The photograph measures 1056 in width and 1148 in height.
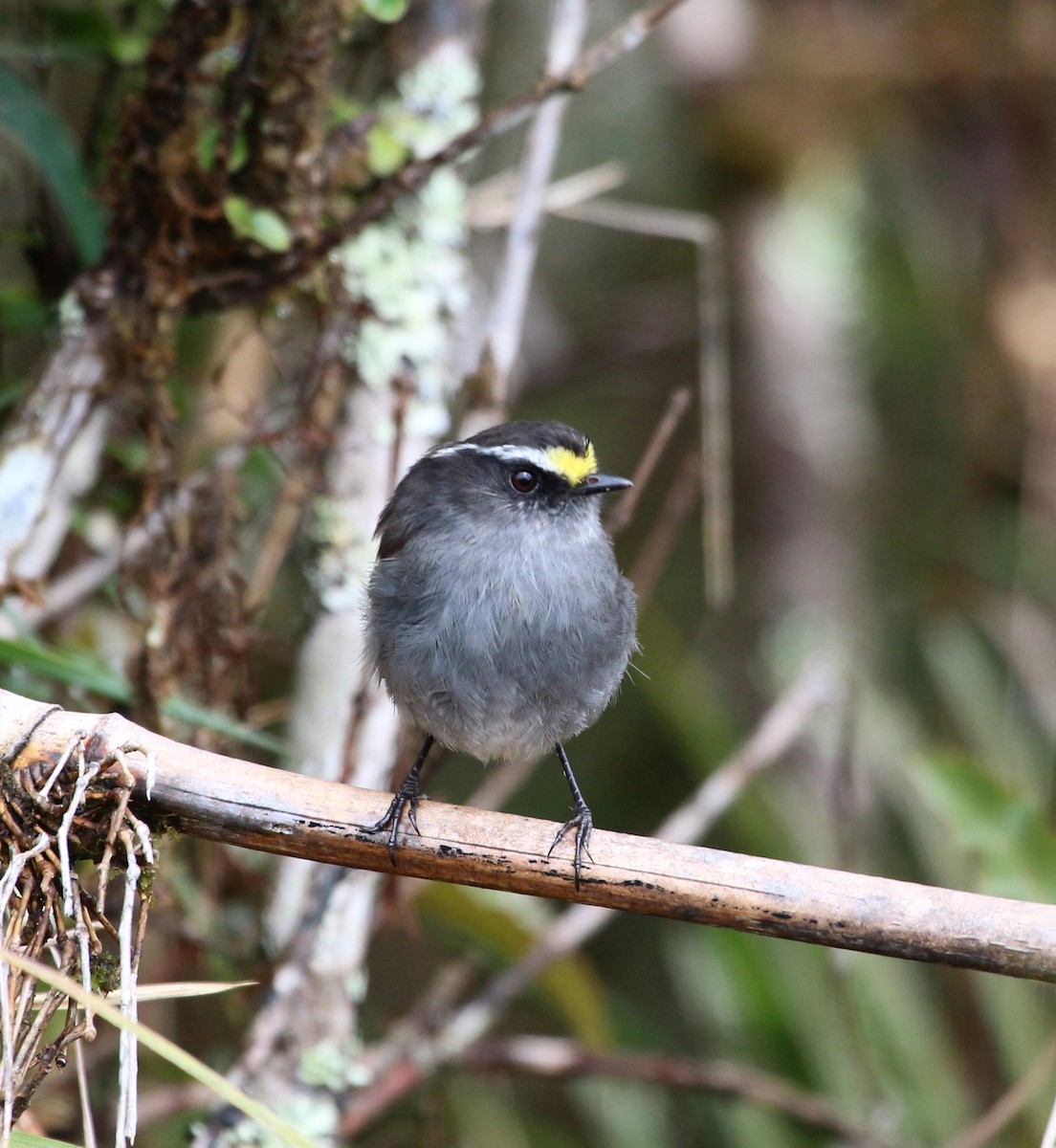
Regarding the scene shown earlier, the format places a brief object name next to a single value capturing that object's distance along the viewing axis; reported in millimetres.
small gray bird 5246
